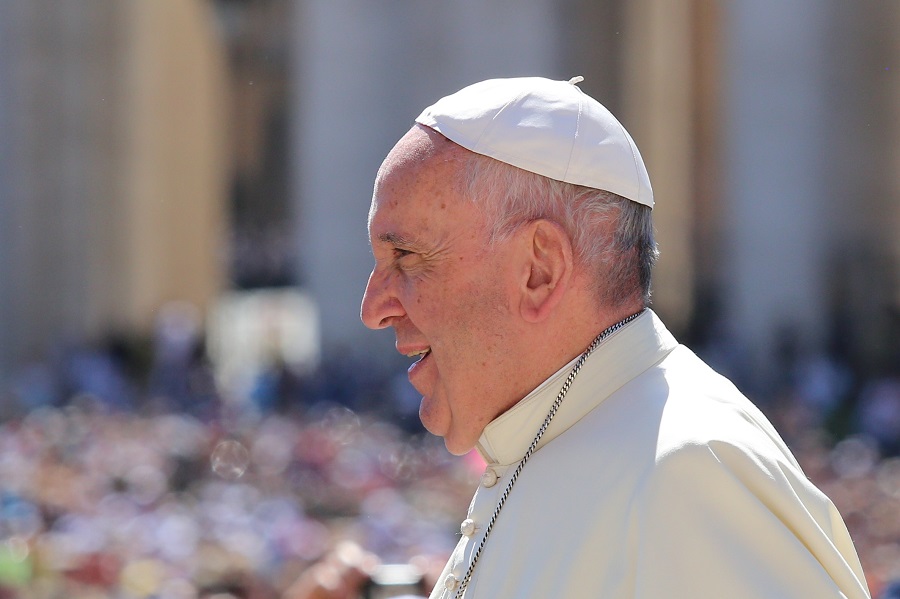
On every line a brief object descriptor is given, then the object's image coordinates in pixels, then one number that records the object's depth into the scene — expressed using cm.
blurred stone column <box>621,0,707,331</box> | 2691
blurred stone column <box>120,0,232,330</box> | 2634
